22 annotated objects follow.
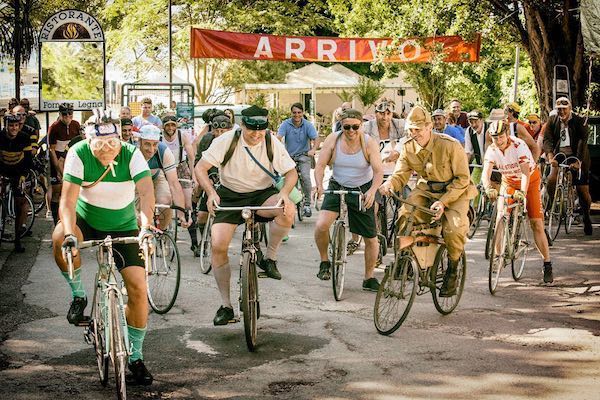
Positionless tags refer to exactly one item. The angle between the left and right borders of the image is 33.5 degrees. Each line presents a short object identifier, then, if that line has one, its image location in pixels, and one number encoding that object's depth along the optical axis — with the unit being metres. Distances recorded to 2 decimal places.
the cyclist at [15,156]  13.49
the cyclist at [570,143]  14.32
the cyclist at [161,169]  9.31
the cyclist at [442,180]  8.55
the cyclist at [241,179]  8.24
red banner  19.62
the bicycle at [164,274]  9.33
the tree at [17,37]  26.48
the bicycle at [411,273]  8.29
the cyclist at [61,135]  14.66
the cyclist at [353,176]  10.05
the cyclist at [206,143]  11.65
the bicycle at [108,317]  6.14
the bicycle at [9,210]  13.53
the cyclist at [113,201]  6.61
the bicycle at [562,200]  14.06
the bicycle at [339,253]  9.69
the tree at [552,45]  18.17
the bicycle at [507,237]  10.14
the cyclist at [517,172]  10.40
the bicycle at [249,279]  7.62
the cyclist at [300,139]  16.69
